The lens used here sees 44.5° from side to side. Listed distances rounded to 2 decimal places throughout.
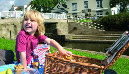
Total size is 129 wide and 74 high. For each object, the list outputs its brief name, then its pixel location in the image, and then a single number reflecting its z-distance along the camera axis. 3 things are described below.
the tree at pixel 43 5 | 44.87
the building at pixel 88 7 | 34.19
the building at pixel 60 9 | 33.69
